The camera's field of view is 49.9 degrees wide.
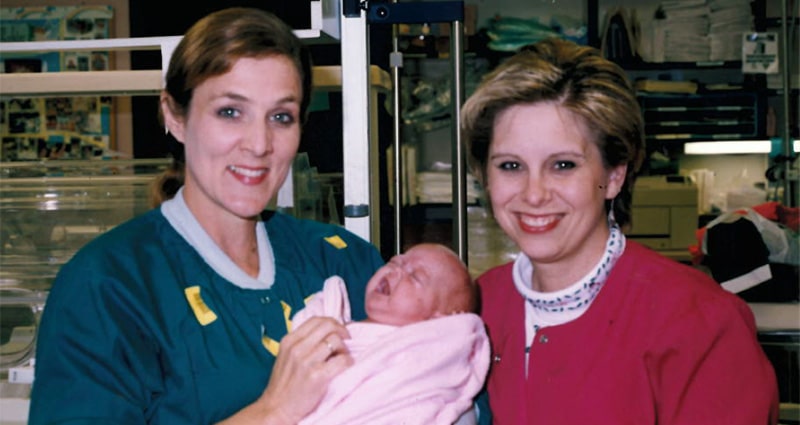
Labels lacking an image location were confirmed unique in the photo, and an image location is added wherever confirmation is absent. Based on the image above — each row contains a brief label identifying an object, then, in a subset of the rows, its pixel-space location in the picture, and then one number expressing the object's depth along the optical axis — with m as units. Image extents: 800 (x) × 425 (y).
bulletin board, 4.43
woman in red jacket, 1.29
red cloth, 3.27
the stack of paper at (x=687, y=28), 4.85
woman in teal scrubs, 1.15
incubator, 2.09
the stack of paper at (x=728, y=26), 4.83
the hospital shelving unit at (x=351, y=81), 1.62
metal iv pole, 1.60
